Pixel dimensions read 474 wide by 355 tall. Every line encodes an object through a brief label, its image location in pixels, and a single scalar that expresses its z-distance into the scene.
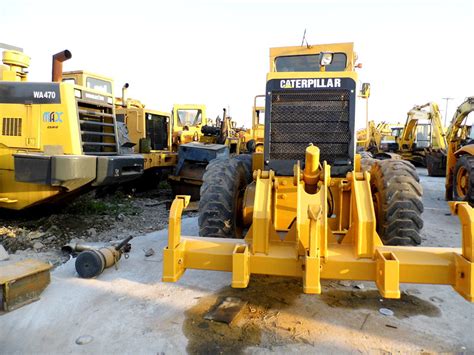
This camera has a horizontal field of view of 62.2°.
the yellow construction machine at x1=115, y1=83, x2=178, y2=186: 10.32
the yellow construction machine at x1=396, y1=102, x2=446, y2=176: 17.02
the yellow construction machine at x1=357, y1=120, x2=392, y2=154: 24.34
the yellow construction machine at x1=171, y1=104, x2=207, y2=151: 14.29
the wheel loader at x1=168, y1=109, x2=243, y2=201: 8.73
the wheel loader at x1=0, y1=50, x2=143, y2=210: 5.92
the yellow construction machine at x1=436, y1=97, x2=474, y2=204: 8.84
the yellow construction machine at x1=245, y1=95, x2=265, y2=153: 8.44
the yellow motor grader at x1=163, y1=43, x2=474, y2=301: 2.97
